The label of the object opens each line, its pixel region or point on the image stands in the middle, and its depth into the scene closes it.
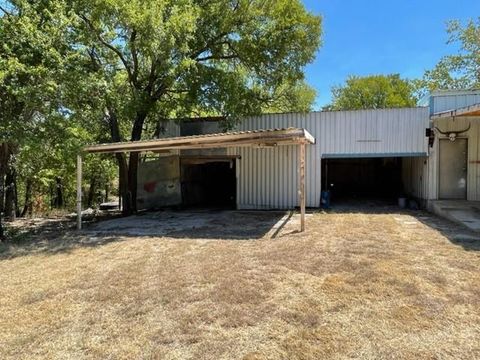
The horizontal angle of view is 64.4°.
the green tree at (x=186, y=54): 10.20
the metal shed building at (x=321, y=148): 11.60
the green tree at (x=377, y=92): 31.20
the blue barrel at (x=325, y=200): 12.37
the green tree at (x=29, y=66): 8.08
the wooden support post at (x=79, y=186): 9.28
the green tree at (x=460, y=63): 21.80
